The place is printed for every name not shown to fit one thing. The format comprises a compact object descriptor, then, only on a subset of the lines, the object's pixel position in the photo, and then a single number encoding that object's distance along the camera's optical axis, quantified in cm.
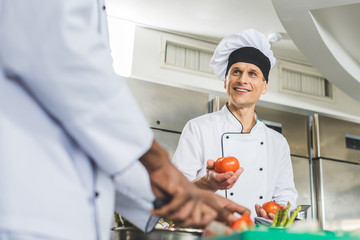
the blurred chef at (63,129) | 77
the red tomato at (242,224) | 85
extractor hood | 266
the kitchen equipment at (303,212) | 209
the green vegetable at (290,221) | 125
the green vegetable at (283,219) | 127
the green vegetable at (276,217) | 126
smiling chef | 220
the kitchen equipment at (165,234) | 111
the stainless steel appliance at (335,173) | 364
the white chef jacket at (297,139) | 361
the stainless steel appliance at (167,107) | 328
